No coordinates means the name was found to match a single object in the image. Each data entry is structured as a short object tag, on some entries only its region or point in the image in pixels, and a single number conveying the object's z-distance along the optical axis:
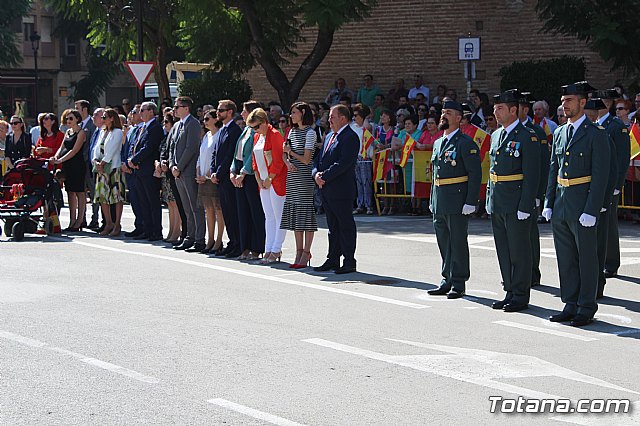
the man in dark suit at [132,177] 17.83
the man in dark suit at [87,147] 19.39
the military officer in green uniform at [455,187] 11.87
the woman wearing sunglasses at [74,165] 19.16
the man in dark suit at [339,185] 13.60
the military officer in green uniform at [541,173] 11.87
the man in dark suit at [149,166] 17.44
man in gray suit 16.33
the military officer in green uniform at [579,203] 10.21
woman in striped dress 14.03
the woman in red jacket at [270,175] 14.41
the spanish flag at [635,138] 17.52
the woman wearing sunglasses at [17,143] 20.14
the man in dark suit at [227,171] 15.37
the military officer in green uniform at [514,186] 11.01
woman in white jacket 18.23
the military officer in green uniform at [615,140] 12.45
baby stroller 17.73
